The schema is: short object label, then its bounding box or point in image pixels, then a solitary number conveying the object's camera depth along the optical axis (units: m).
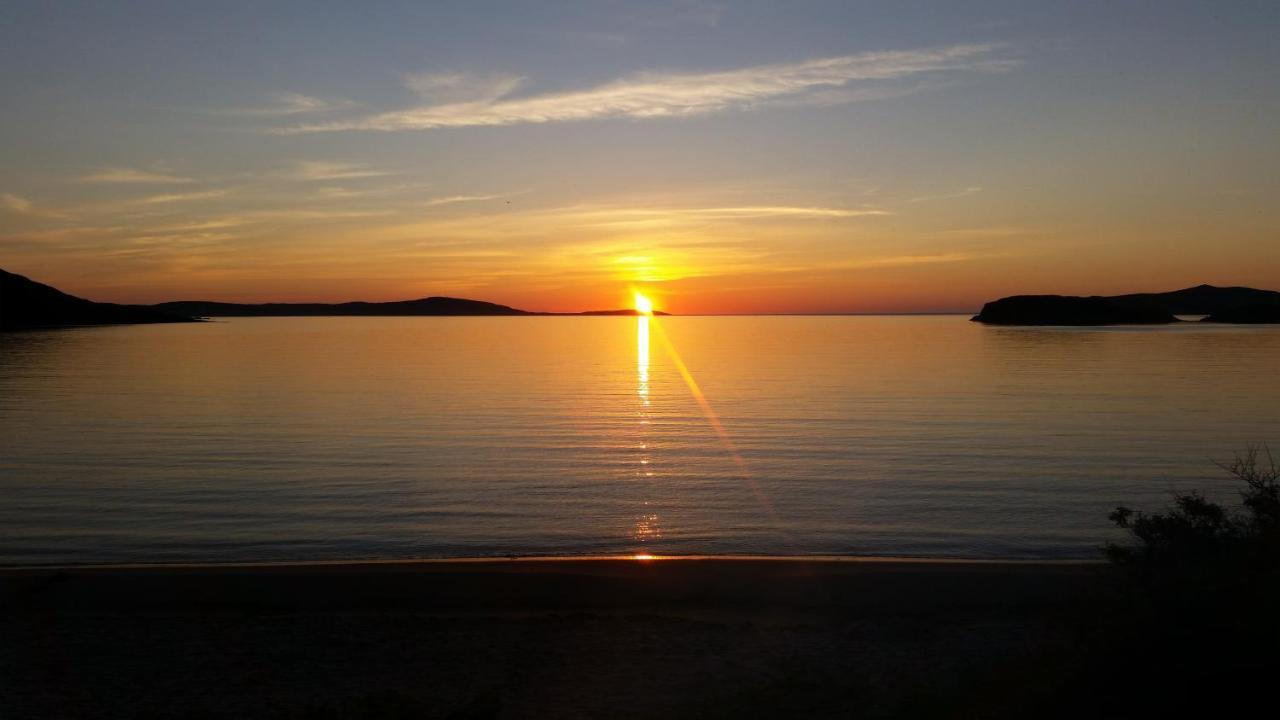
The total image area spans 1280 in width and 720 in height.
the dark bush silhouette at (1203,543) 8.67
